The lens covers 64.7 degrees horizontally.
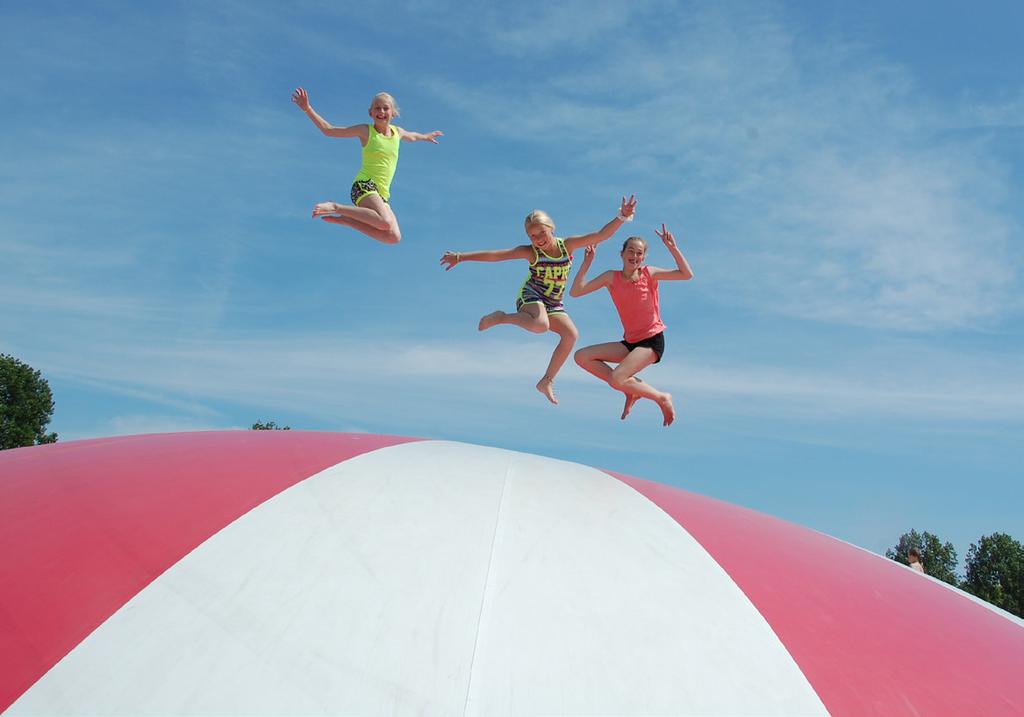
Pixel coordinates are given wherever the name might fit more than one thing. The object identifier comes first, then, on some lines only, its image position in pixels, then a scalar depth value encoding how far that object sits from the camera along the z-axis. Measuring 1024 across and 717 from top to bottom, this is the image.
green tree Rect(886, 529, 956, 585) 36.44
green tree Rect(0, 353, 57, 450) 30.52
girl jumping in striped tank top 6.63
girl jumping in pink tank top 6.88
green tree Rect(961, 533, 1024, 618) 32.59
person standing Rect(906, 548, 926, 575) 11.05
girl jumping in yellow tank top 6.79
